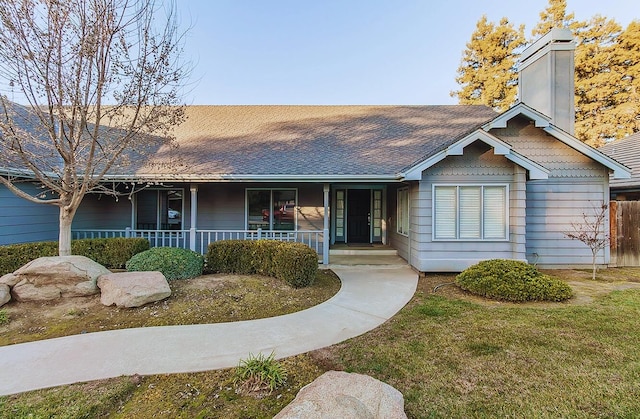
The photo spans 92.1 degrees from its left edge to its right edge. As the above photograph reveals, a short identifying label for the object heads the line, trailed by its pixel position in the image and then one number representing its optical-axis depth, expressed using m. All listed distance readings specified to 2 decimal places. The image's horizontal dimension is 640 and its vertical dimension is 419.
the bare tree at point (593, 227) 8.04
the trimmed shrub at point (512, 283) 5.73
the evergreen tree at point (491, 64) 22.55
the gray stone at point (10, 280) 5.25
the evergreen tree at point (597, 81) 19.25
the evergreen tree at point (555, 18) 21.00
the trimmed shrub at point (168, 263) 6.56
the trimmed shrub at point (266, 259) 6.39
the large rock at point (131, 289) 5.13
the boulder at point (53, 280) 5.28
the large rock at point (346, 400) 2.28
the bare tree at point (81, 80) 5.18
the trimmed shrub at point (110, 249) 7.60
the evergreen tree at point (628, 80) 18.47
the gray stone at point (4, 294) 5.05
